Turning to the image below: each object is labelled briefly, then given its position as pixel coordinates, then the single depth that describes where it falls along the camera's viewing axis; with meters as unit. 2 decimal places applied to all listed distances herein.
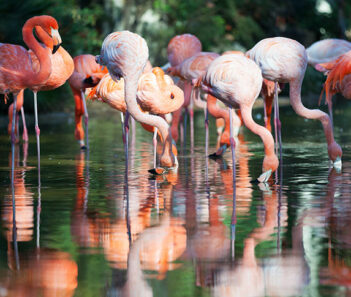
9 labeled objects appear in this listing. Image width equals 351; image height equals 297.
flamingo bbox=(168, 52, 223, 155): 21.48
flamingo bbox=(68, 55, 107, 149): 22.30
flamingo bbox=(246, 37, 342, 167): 18.03
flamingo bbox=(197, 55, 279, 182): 16.02
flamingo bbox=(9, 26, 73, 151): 19.69
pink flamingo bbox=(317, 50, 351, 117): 19.17
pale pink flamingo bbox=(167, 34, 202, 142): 24.97
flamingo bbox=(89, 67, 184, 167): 18.00
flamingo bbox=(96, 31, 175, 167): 16.22
